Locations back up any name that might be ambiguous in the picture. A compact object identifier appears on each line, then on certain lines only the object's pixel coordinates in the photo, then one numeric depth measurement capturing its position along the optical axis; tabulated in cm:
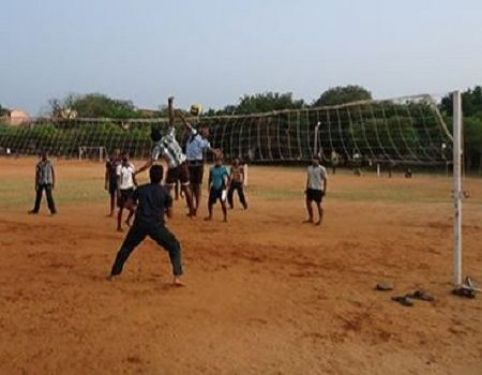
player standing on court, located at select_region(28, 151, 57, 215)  1850
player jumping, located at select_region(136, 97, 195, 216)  1551
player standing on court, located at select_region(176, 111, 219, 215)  1634
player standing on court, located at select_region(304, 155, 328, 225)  1711
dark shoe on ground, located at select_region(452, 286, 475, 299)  935
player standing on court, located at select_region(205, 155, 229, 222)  1750
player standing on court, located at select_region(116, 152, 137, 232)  1598
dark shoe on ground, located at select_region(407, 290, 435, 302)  912
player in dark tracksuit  935
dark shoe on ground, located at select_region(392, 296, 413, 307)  888
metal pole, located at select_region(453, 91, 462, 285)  977
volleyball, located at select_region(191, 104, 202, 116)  1666
